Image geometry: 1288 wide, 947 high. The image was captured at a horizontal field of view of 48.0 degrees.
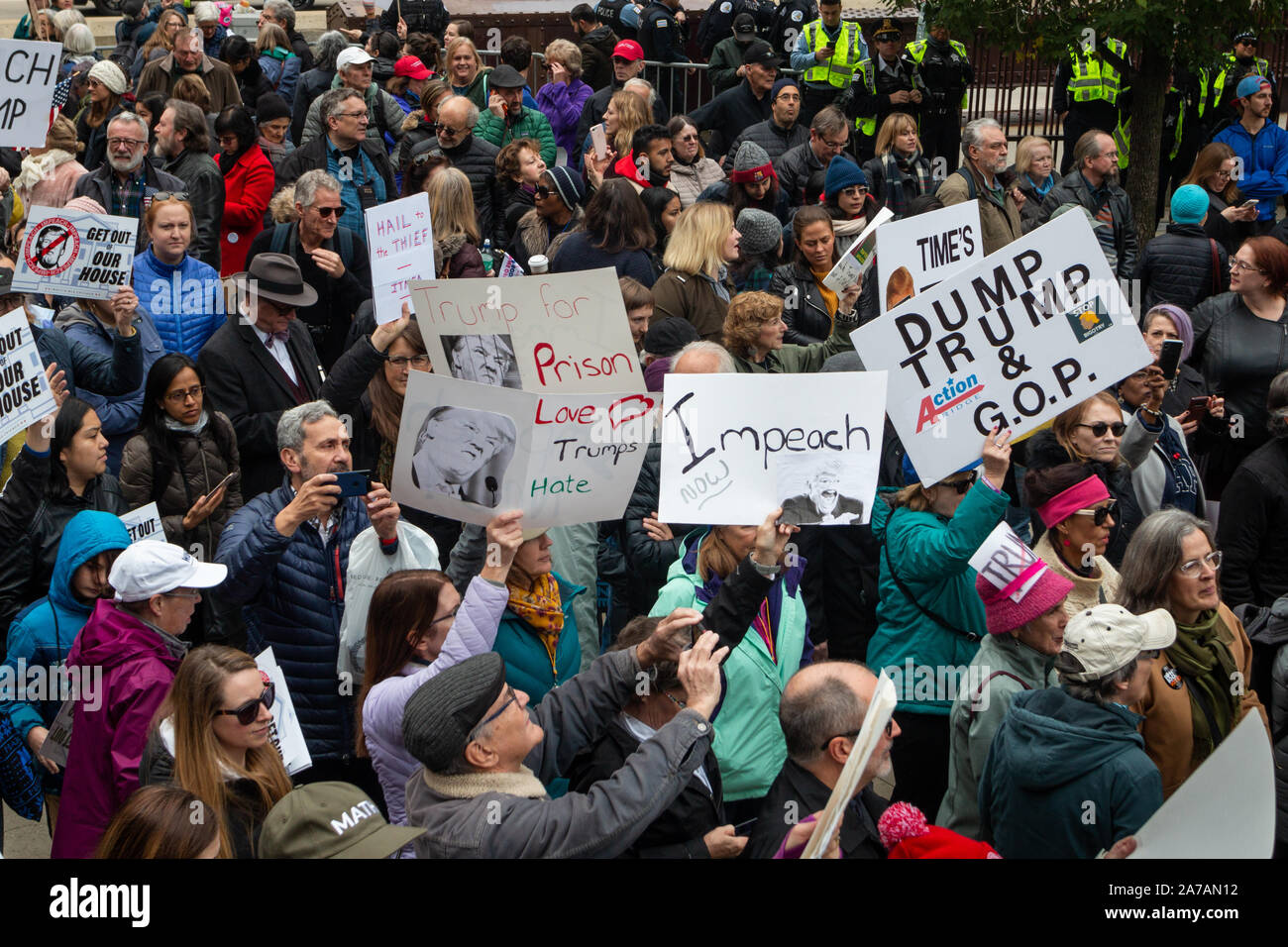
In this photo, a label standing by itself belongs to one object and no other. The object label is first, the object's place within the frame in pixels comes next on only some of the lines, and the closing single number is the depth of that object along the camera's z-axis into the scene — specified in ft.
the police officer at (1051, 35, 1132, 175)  41.81
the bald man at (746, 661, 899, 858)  13.01
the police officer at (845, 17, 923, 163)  42.55
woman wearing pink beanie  15.29
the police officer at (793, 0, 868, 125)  43.52
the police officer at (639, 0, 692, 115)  52.29
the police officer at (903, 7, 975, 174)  42.57
